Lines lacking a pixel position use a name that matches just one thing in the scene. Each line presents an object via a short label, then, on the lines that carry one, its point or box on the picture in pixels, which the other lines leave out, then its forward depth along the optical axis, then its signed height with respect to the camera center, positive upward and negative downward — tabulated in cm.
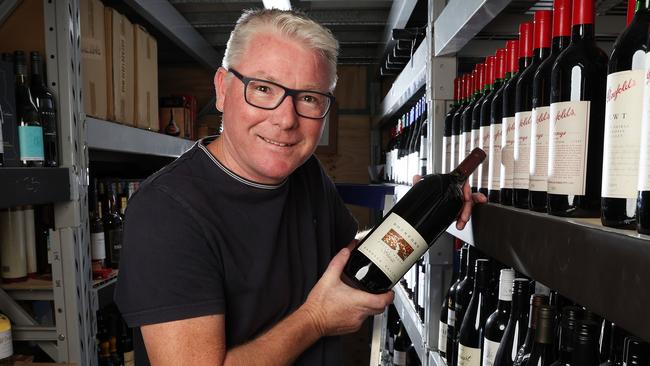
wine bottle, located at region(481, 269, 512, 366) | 106 -44
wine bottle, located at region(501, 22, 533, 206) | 84 +8
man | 85 -16
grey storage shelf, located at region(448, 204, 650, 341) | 39 -11
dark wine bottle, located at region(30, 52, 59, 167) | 138 +13
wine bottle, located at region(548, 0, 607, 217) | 61 +4
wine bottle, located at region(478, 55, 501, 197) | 100 +9
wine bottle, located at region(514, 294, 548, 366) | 83 -36
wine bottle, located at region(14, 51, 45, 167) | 133 +12
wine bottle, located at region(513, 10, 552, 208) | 77 +8
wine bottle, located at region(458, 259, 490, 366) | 113 -48
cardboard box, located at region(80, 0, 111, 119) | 163 +37
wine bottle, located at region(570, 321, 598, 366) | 66 -28
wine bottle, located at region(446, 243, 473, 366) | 132 -46
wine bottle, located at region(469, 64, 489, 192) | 106 +9
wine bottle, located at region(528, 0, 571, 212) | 69 +7
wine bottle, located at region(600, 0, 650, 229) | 49 +4
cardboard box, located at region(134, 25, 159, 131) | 210 +38
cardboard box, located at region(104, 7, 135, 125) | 182 +39
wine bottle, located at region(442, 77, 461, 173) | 128 +8
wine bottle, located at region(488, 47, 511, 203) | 91 +5
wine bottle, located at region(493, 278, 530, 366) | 107 -42
